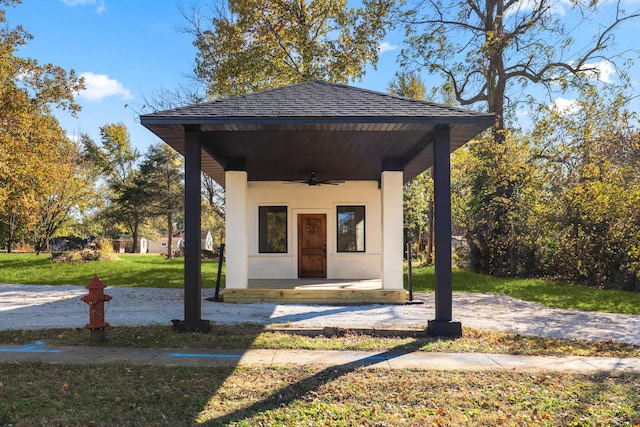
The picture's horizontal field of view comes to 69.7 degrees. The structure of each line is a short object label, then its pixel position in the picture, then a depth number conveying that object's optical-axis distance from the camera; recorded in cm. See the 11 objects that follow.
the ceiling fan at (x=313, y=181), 1203
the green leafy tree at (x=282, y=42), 1788
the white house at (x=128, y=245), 4078
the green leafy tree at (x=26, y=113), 1387
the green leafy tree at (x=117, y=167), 3075
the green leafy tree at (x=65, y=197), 2830
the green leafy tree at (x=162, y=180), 2858
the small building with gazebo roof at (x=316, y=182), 667
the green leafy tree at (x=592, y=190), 1277
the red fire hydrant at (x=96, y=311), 619
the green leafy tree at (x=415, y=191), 2525
